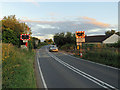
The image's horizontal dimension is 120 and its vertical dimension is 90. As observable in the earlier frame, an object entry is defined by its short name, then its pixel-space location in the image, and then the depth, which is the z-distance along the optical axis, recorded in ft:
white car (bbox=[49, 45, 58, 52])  126.41
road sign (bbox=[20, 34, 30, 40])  72.15
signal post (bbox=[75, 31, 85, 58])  85.10
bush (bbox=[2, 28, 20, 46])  71.26
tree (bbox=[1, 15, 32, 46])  72.65
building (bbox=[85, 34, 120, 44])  208.65
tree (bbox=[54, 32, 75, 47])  161.93
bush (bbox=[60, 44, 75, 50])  131.34
